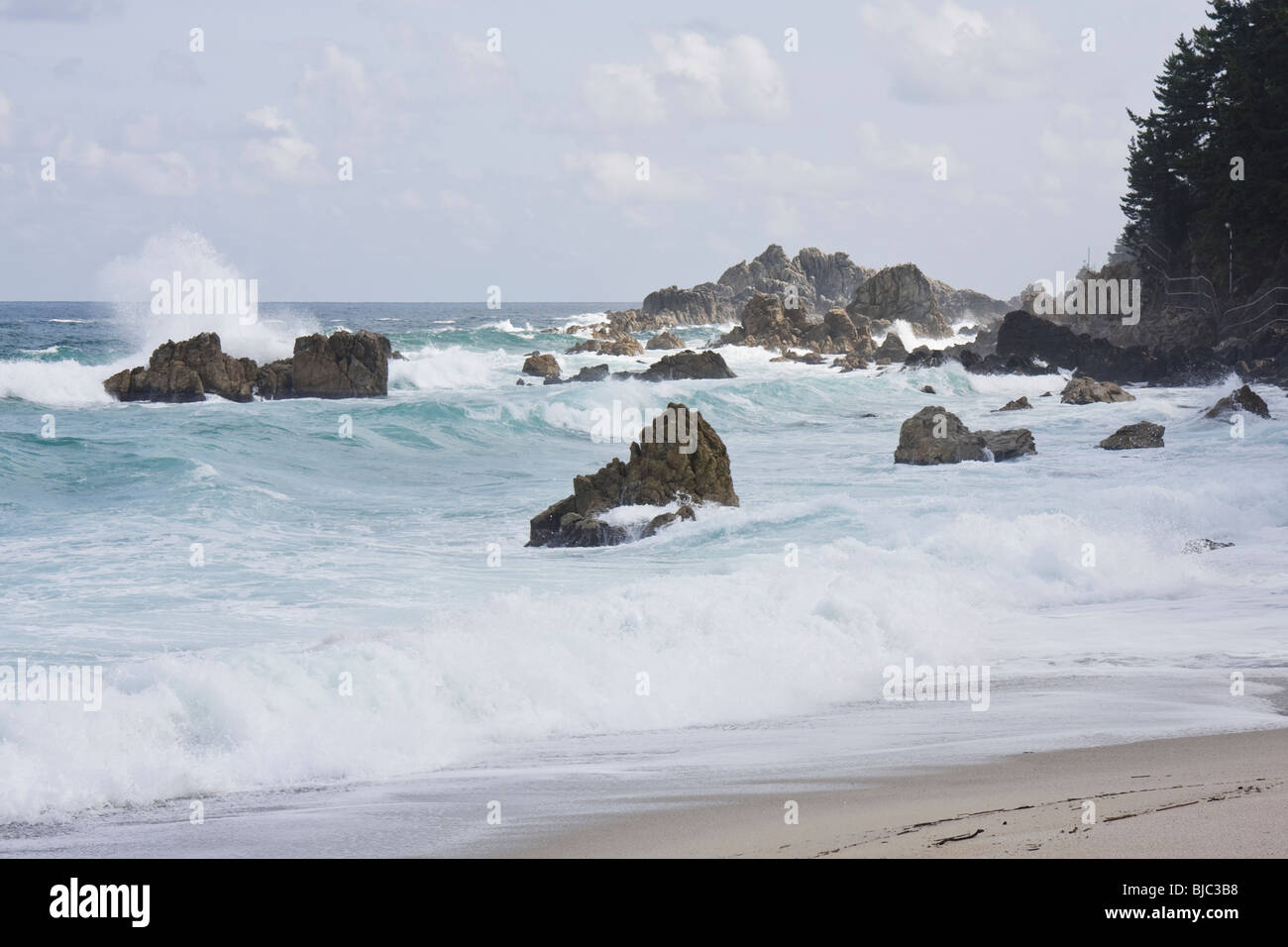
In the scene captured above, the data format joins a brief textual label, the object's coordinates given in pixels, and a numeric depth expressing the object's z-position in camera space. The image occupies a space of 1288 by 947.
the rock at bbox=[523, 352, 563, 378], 50.66
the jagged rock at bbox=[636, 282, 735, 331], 112.94
